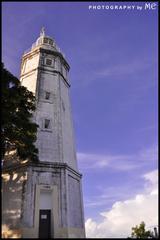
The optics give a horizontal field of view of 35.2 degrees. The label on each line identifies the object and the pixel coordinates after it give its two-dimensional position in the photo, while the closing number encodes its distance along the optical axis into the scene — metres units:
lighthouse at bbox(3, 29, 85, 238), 16.89
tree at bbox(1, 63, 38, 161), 17.41
